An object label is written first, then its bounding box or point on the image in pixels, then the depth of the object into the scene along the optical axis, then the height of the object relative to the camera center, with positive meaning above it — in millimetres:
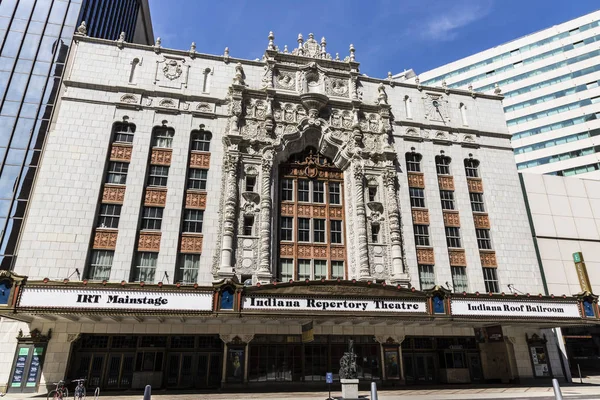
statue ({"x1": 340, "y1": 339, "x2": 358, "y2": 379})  18797 -659
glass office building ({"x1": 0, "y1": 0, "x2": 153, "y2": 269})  27016 +20321
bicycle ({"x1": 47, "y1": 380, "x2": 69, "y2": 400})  17188 -1833
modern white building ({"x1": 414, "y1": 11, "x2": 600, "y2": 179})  57031 +38841
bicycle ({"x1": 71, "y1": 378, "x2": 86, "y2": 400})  17441 -1741
